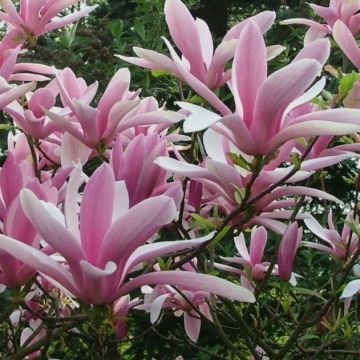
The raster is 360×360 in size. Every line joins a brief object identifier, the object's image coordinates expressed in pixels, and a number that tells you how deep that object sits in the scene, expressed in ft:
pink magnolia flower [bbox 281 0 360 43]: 4.68
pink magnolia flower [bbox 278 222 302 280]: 4.55
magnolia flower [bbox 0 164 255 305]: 2.39
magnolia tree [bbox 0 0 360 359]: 2.50
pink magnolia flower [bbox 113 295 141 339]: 4.75
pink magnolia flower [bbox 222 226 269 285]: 5.14
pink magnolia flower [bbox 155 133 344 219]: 3.16
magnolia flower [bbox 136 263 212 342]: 4.89
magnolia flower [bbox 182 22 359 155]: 2.72
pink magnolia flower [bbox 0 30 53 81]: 4.22
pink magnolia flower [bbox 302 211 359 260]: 5.12
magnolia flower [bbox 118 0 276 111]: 3.33
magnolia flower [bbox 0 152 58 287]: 2.89
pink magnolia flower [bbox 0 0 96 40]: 4.70
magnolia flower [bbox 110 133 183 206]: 3.27
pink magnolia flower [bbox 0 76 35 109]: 3.42
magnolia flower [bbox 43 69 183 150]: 3.55
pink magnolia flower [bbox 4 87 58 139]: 4.06
